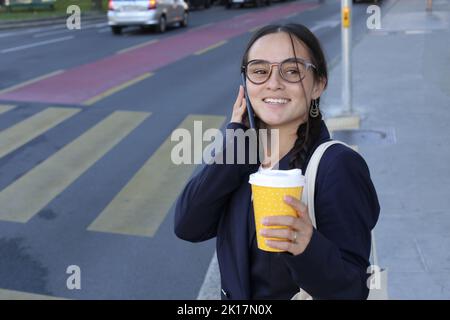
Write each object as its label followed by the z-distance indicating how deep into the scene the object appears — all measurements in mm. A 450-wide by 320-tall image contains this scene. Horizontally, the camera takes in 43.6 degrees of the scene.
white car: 19562
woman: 1524
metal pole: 8375
